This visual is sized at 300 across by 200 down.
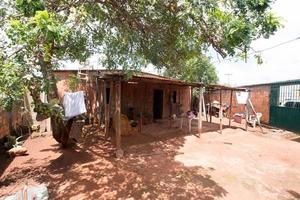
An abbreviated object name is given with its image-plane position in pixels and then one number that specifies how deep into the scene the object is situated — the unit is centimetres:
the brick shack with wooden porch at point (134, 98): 1279
